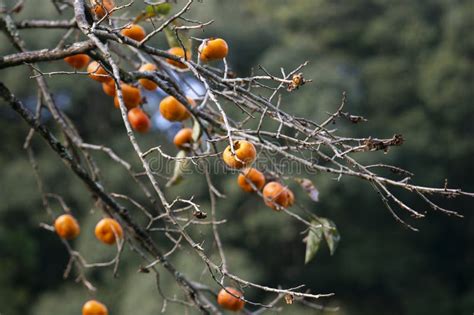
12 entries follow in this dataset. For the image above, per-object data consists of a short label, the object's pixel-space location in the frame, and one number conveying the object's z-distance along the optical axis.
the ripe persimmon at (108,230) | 3.86
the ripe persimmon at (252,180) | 3.80
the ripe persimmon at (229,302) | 3.77
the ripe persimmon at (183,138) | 3.92
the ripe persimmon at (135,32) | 3.80
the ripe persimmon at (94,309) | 3.88
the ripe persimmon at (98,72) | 3.68
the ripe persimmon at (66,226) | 3.97
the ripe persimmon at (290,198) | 3.80
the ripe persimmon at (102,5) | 3.58
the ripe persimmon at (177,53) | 3.81
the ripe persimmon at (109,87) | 3.81
